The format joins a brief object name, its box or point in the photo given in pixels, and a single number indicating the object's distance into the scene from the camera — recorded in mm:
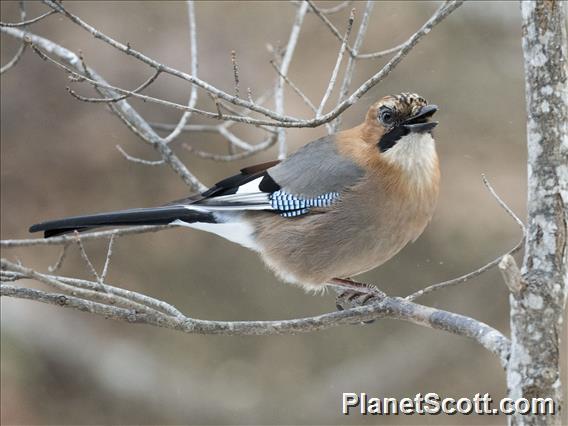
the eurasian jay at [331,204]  9109
